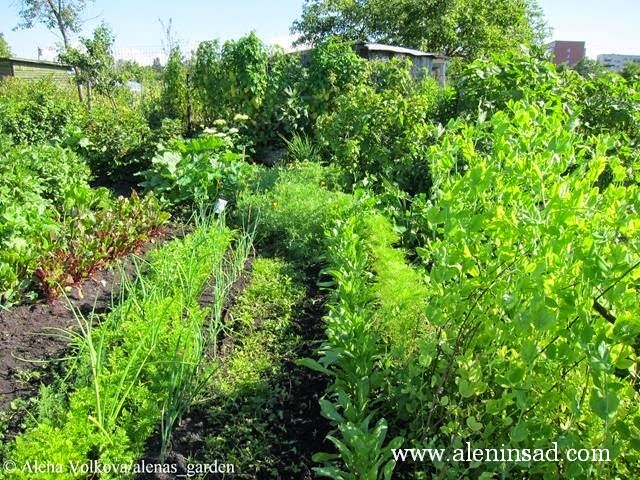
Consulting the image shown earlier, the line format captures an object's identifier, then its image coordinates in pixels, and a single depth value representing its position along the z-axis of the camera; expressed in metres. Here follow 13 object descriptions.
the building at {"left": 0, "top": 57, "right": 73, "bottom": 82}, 24.31
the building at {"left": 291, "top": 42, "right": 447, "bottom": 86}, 11.45
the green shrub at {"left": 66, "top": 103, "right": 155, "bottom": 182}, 6.83
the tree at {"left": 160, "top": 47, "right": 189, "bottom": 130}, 8.93
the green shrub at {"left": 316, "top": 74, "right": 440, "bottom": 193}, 4.73
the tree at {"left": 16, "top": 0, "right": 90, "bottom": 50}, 22.95
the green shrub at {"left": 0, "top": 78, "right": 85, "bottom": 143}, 8.09
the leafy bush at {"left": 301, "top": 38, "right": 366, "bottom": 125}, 8.40
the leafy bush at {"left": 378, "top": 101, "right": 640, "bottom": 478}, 1.31
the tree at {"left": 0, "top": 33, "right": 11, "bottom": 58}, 33.16
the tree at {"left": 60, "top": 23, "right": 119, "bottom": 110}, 12.16
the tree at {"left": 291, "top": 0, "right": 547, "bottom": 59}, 20.17
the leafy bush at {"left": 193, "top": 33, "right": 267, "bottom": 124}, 8.27
